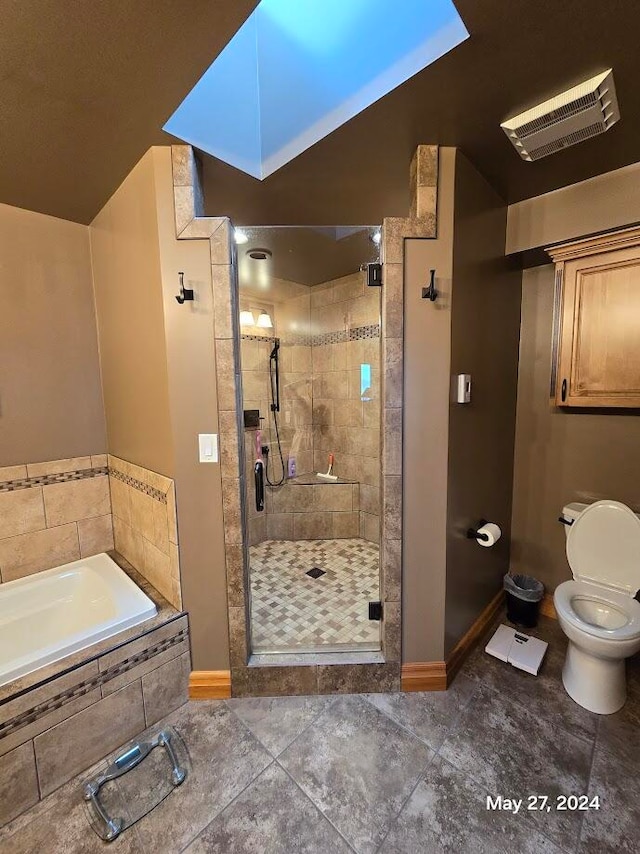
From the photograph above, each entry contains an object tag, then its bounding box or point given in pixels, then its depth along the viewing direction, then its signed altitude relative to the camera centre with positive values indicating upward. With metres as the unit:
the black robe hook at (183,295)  1.54 +0.41
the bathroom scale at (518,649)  1.92 -1.49
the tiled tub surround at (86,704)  1.28 -1.27
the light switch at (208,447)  1.67 -0.27
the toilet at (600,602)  1.58 -1.08
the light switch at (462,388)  1.70 -0.01
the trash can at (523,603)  2.23 -1.37
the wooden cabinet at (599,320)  1.84 +0.34
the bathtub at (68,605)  1.70 -1.13
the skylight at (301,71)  1.17 +1.19
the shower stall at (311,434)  2.03 -0.40
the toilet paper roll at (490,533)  1.87 -0.78
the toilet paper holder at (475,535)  1.89 -0.80
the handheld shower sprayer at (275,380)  3.12 +0.07
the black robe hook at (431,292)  1.53 +0.40
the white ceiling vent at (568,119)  1.22 +0.98
